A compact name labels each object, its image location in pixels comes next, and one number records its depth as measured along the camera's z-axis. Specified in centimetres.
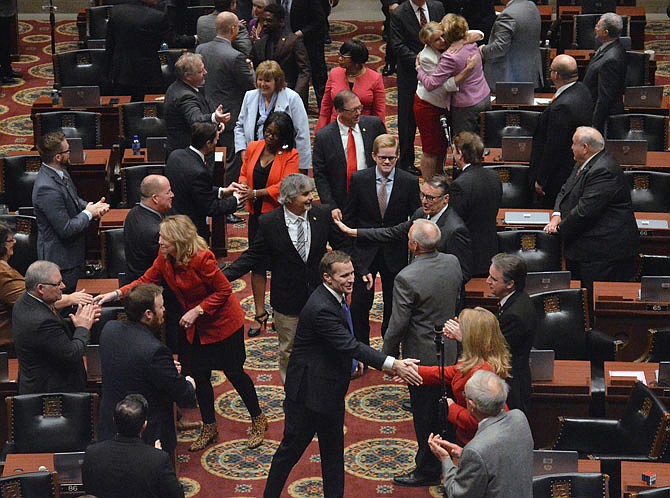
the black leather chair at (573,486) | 1151
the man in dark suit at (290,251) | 1470
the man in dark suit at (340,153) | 1656
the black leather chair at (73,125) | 2019
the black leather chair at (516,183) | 1803
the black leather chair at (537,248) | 1620
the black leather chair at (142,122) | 2036
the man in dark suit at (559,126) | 1731
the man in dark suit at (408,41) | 2064
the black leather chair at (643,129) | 1969
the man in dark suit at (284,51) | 2155
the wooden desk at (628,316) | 1505
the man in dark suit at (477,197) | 1529
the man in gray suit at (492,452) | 1062
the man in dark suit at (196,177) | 1587
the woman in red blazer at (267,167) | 1612
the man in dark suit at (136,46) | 2112
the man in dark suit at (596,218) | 1583
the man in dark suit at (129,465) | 1103
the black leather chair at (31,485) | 1155
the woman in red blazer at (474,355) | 1180
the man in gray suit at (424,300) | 1347
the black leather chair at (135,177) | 1817
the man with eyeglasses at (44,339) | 1315
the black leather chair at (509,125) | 1944
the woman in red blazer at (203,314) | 1376
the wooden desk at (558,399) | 1383
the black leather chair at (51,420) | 1313
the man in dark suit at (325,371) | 1263
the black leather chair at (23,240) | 1681
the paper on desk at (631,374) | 1370
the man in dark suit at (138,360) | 1237
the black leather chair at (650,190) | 1764
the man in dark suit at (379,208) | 1569
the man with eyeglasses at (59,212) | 1584
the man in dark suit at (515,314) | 1281
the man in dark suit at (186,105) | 1791
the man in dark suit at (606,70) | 1911
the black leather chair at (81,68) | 2259
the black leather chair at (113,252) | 1647
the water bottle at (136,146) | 1930
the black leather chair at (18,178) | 1881
